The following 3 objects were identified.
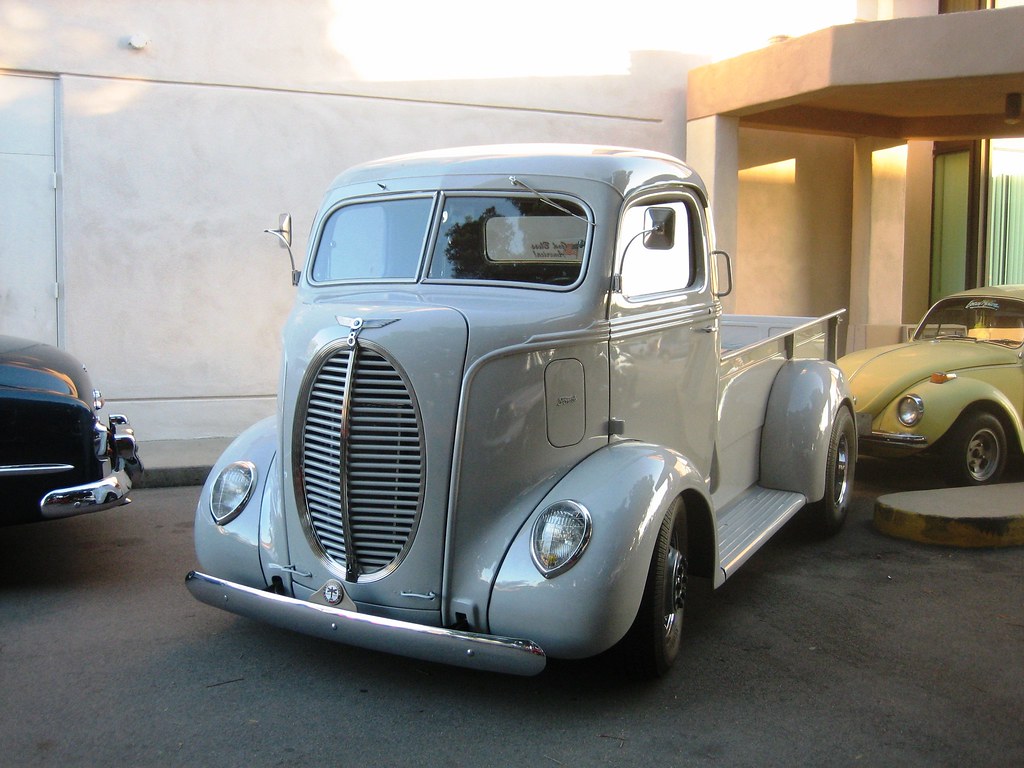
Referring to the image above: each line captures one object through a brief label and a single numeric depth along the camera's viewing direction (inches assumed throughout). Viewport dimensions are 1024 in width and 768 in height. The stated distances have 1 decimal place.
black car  192.1
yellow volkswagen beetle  287.4
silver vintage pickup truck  143.1
